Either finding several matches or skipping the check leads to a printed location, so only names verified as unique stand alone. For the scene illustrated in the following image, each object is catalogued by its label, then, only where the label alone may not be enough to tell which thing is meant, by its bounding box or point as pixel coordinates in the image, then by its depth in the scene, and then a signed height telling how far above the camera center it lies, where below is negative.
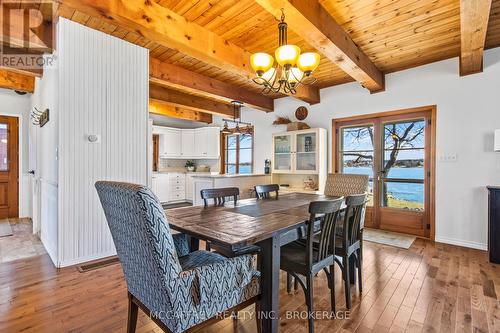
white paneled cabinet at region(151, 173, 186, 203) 6.45 -0.53
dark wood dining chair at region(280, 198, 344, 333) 1.67 -0.65
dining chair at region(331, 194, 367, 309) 1.95 -0.62
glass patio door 3.85 +0.04
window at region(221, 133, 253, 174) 6.41 +0.34
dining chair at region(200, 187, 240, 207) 2.48 -0.29
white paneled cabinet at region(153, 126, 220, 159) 6.90 +0.67
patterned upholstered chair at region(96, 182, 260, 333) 1.09 -0.54
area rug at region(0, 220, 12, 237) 3.81 -1.02
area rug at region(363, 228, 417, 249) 3.56 -1.07
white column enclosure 2.66 +0.45
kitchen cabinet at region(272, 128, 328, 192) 4.64 +0.24
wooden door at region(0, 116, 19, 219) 4.88 -0.02
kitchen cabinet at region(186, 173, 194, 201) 6.99 -0.58
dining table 1.46 -0.39
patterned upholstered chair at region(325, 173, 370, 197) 3.14 -0.23
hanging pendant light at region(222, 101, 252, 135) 5.85 +1.04
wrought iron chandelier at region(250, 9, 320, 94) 2.18 +0.94
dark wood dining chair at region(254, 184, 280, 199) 3.01 -0.29
